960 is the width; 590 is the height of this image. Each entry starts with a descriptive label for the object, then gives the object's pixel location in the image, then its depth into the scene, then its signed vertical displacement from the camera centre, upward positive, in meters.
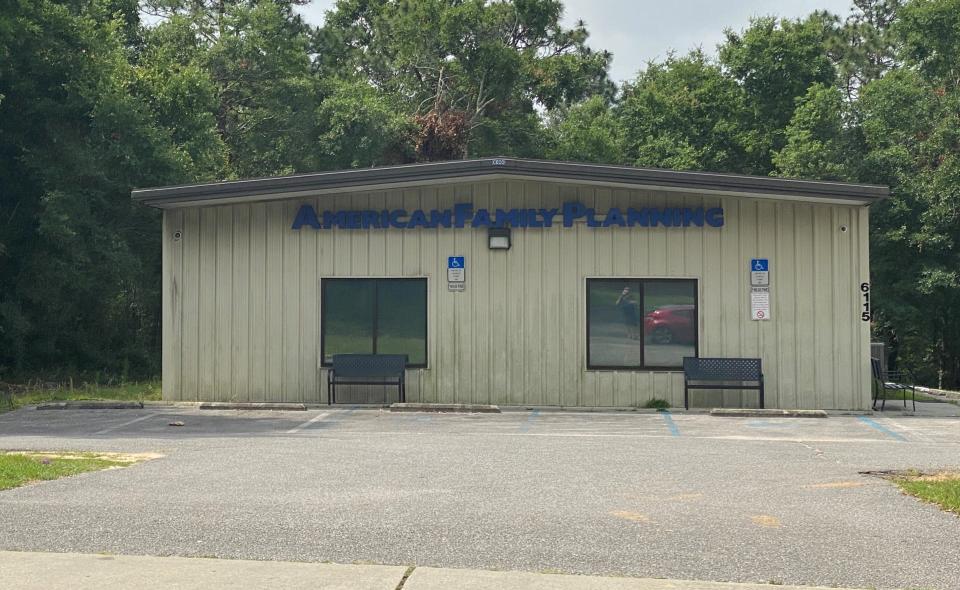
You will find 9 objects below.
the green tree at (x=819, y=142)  34.03 +5.84
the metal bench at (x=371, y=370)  18.36 -0.91
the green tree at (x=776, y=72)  39.22 +9.21
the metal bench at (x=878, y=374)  18.44 -1.07
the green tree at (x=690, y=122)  39.66 +7.58
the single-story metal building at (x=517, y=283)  17.86 +0.61
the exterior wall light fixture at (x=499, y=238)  18.33 +1.39
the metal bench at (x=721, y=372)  17.69 -0.95
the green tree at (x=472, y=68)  41.25 +10.35
